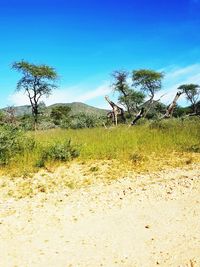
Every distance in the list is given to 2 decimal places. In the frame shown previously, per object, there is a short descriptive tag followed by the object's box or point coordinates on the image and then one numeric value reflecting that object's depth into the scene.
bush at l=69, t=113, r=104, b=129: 16.82
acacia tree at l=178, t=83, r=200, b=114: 34.52
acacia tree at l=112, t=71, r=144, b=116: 25.73
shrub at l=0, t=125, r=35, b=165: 7.07
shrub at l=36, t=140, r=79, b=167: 6.84
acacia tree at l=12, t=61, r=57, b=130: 23.29
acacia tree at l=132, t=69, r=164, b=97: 27.16
